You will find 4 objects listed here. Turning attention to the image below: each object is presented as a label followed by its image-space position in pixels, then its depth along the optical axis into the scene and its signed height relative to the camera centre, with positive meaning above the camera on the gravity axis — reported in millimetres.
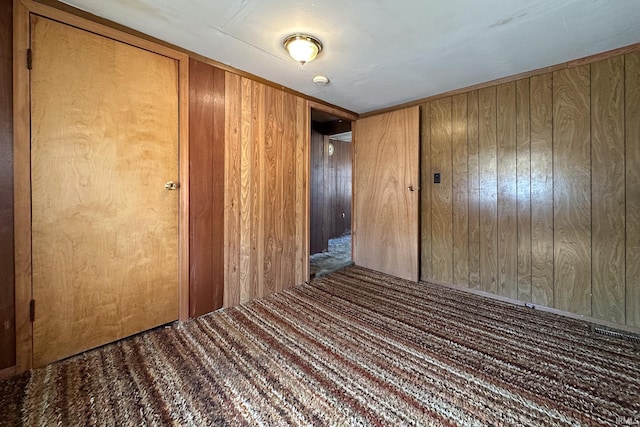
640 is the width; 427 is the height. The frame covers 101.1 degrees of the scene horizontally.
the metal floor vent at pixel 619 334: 1885 -909
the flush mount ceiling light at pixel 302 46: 1845 +1203
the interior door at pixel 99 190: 1523 +162
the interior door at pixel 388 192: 3131 +265
